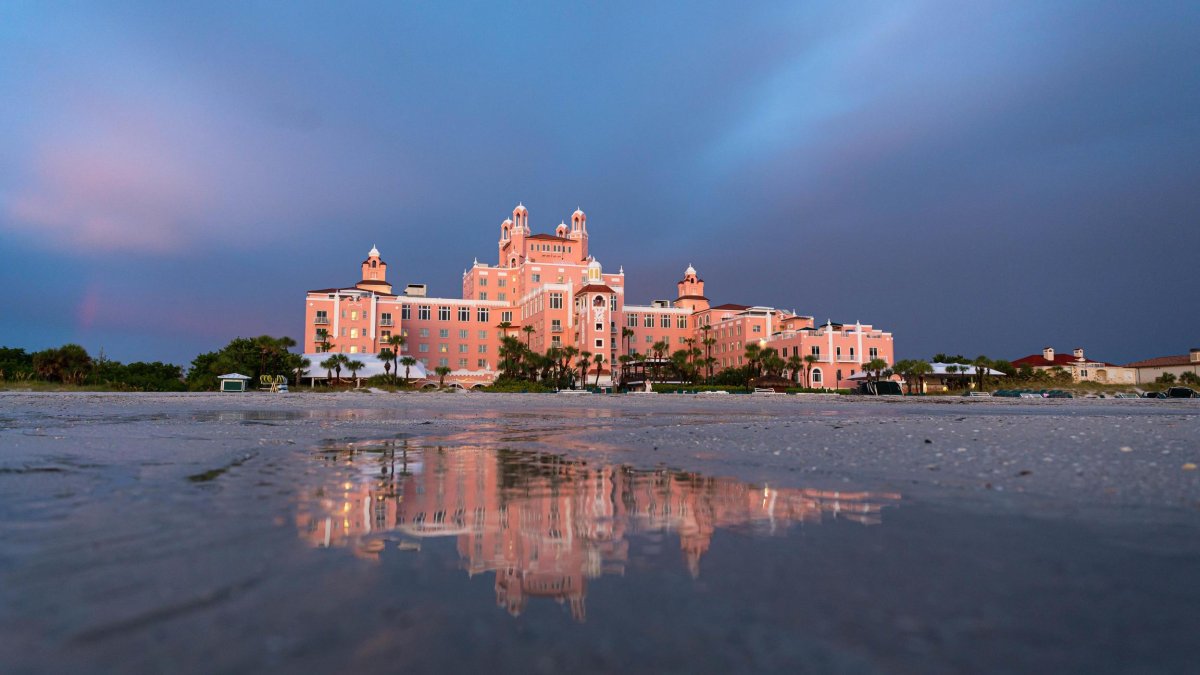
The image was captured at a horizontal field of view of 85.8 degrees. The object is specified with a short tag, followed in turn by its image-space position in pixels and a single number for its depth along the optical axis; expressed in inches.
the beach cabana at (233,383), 2477.9
